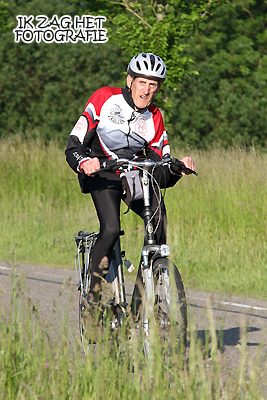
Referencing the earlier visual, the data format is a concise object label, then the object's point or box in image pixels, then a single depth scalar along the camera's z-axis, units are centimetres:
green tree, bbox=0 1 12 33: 3825
